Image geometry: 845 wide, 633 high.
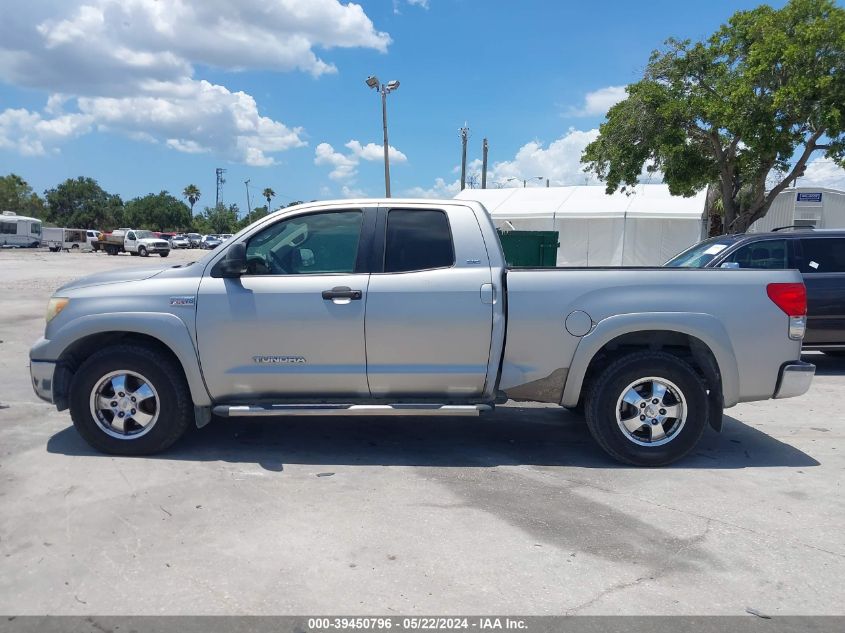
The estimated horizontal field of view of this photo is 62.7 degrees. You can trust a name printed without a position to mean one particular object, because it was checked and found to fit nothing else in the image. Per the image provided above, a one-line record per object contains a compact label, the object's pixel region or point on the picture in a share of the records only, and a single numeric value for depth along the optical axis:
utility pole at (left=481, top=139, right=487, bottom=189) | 43.88
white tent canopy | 26.36
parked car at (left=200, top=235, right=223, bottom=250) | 70.38
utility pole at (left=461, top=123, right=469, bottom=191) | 41.41
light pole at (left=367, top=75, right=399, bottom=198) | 23.99
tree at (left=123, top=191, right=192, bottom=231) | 90.75
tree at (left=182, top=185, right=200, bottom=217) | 115.94
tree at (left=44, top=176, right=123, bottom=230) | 86.12
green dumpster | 15.42
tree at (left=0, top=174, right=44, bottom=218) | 79.69
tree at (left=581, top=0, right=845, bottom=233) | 16.62
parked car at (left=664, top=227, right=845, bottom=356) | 8.44
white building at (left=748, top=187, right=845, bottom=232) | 31.61
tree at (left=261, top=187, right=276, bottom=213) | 129.38
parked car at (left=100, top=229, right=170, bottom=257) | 46.94
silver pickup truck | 5.01
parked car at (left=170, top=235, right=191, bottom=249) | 72.56
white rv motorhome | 56.16
